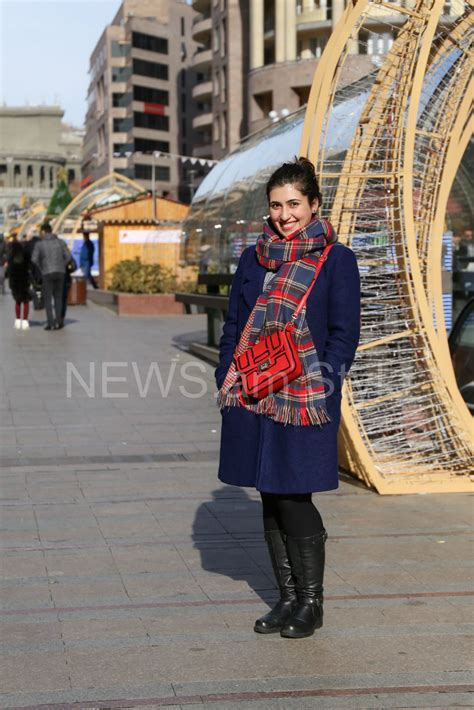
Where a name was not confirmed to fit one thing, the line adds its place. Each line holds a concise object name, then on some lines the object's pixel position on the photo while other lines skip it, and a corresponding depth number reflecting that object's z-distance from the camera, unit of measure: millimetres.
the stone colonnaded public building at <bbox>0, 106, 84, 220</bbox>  182600
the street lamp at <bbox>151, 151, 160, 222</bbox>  35462
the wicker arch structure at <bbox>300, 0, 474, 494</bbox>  7691
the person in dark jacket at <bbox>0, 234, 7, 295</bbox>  37091
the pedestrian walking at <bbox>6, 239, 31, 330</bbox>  21500
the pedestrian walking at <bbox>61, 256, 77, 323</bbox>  22312
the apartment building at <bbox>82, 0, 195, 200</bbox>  115938
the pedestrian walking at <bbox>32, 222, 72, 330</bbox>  21562
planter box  26484
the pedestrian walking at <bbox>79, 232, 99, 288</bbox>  36672
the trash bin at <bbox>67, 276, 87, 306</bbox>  30875
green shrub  27734
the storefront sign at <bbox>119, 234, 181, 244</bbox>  31562
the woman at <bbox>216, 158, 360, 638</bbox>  4824
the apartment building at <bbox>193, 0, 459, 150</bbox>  64312
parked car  9883
